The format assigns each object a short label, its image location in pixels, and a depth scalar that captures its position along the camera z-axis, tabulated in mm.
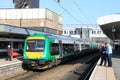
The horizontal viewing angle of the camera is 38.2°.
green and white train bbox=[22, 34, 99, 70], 12353
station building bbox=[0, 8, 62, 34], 41412
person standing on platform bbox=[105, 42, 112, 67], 11878
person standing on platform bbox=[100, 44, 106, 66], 12321
